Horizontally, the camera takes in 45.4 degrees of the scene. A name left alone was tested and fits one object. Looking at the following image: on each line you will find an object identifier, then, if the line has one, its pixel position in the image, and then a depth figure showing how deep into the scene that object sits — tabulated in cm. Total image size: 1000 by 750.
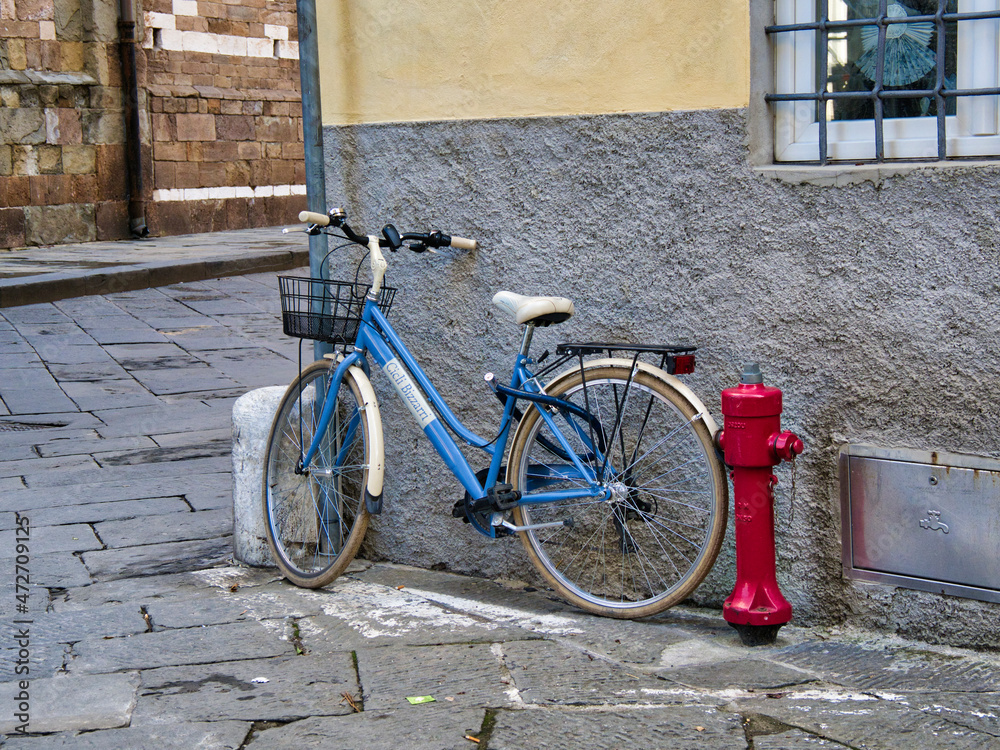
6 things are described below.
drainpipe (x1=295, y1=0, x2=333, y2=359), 424
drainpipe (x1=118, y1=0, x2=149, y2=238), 1614
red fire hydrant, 311
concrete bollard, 427
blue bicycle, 343
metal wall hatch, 313
